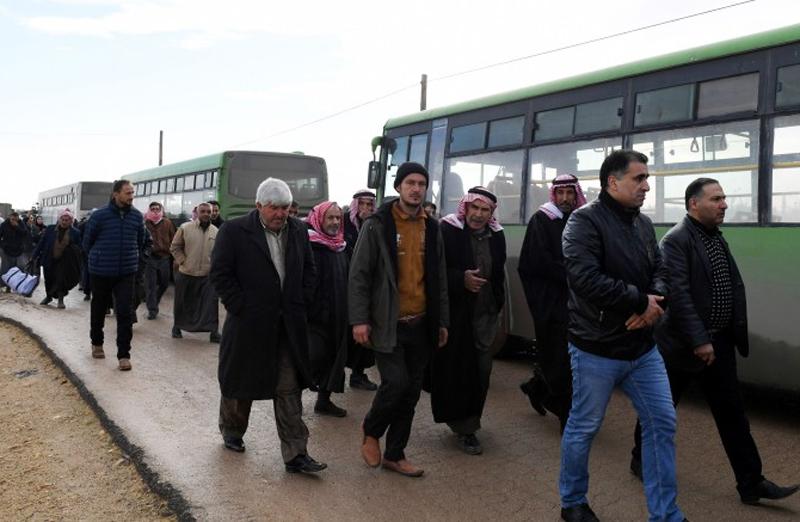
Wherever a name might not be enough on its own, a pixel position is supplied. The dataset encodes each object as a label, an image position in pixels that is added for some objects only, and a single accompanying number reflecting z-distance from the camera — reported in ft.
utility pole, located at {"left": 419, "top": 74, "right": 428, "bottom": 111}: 92.89
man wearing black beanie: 15.60
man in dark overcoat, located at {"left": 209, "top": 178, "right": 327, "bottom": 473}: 15.90
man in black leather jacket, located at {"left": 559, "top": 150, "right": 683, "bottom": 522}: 12.00
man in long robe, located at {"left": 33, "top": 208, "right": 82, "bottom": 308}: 46.91
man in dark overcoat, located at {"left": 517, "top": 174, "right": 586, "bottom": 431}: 17.98
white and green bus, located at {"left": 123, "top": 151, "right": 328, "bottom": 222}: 57.16
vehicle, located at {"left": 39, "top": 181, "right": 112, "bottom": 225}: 105.91
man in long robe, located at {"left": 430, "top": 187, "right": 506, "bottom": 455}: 17.67
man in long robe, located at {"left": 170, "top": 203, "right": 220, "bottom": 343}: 33.96
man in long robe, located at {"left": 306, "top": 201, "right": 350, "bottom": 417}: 19.98
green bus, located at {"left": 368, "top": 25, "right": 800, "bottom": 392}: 19.79
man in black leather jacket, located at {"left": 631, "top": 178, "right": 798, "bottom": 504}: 14.01
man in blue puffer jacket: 25.98
